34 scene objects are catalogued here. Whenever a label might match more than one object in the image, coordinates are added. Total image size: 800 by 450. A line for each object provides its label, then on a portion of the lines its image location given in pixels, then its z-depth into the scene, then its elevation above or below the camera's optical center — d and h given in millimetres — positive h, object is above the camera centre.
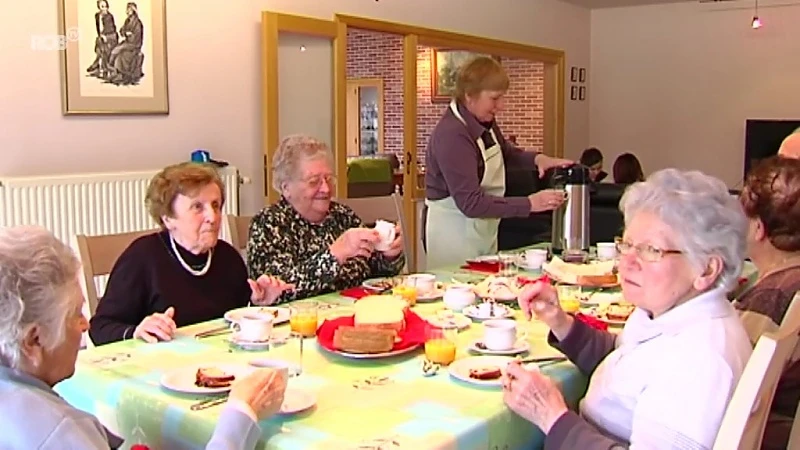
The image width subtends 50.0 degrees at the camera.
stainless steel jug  3562 -322
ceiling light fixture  7781 +1093
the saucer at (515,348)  1971 -478
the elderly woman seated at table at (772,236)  1884 -215
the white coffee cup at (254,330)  2045 -448
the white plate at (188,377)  1672 -477
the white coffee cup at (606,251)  3230 -412
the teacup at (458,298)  2424 -442
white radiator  3773 -282
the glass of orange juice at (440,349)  1907 -459
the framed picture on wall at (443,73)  10156 +818
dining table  1508 -501
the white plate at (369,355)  1908 -474
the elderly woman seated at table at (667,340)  1442 -356
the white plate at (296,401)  1583 -490
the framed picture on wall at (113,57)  3992 +409
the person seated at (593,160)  7586 -157
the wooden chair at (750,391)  1345 -393
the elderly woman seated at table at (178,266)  2320 -349
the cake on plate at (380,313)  2088 -426
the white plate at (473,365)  1765 -483
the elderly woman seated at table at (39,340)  1219 -300
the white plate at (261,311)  2245 -455
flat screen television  7777 +68
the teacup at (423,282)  2623 -432
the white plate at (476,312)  2320 -464
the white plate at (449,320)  2155 -464
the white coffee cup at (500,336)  1974 -446
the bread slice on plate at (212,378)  1697 -472
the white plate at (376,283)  2695 -451
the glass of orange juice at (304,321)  2135 -446
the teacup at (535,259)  3084 -419
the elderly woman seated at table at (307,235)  2701 -304
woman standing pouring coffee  3477 -145
